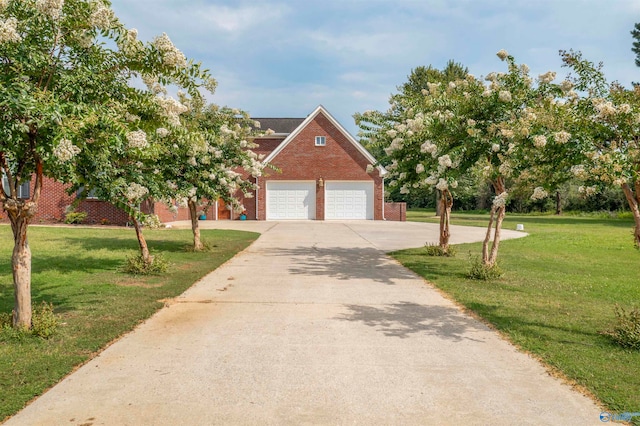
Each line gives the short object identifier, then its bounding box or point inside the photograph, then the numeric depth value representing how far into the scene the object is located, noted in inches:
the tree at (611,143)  209.0
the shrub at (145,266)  427.8
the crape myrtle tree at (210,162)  487.8
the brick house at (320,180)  1352.1
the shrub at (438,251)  583.5
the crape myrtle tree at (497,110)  341.8
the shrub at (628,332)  230.1
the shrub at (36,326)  231.8
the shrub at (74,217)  946.7
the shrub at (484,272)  416.9
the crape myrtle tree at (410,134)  409.1
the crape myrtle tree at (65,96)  193.3
